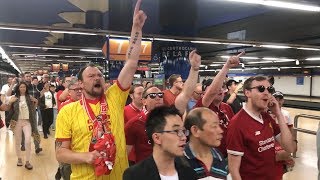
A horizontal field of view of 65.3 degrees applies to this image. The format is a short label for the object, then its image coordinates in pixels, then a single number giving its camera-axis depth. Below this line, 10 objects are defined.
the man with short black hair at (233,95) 4.52
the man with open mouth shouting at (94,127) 1.77
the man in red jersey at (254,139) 1.99
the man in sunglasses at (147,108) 2.36
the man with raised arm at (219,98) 2.36
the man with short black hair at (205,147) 1.59
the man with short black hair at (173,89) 3.44
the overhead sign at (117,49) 8.51
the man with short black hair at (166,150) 1.41
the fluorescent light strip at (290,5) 4.76
